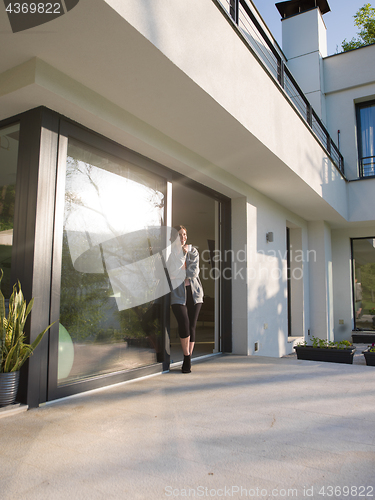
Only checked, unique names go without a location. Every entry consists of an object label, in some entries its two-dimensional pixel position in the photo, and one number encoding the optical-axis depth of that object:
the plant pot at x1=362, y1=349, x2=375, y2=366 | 5.11
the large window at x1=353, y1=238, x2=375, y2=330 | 9.22
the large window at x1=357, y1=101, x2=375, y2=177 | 8.89
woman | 3.90
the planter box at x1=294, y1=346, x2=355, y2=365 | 5.12
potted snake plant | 2.56
